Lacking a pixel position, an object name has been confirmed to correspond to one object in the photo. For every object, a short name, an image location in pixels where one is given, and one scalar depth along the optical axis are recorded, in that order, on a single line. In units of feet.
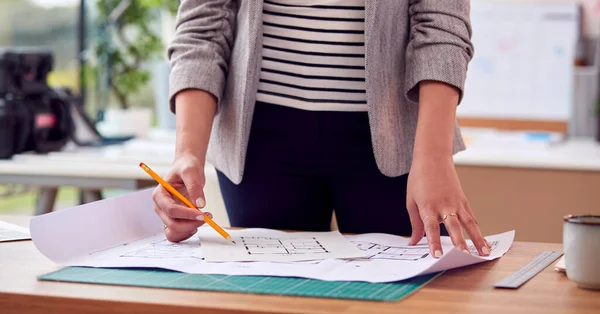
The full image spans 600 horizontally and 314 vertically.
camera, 12.14
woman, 6.84
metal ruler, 5.60
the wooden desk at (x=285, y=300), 5.22
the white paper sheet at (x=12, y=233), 6.56
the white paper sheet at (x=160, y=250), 5.75
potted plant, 16.89
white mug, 5.52
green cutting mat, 5.40
